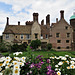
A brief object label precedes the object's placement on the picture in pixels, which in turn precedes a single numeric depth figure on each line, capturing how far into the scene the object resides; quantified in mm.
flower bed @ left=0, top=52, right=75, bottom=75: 3256
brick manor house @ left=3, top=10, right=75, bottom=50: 29000
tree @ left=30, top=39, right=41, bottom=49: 25973
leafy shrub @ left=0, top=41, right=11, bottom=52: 21869
